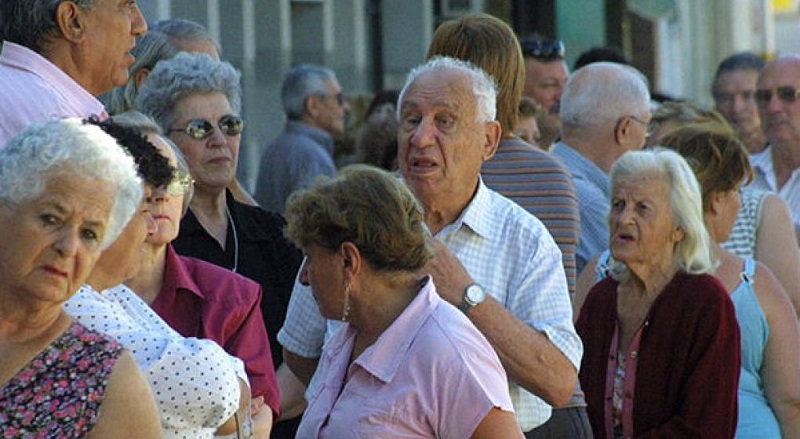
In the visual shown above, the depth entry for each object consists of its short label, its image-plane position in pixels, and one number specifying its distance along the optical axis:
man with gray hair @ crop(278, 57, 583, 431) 9.98
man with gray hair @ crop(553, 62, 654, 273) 15.52
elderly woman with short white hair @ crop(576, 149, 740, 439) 12.12
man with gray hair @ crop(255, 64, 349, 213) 19.28
